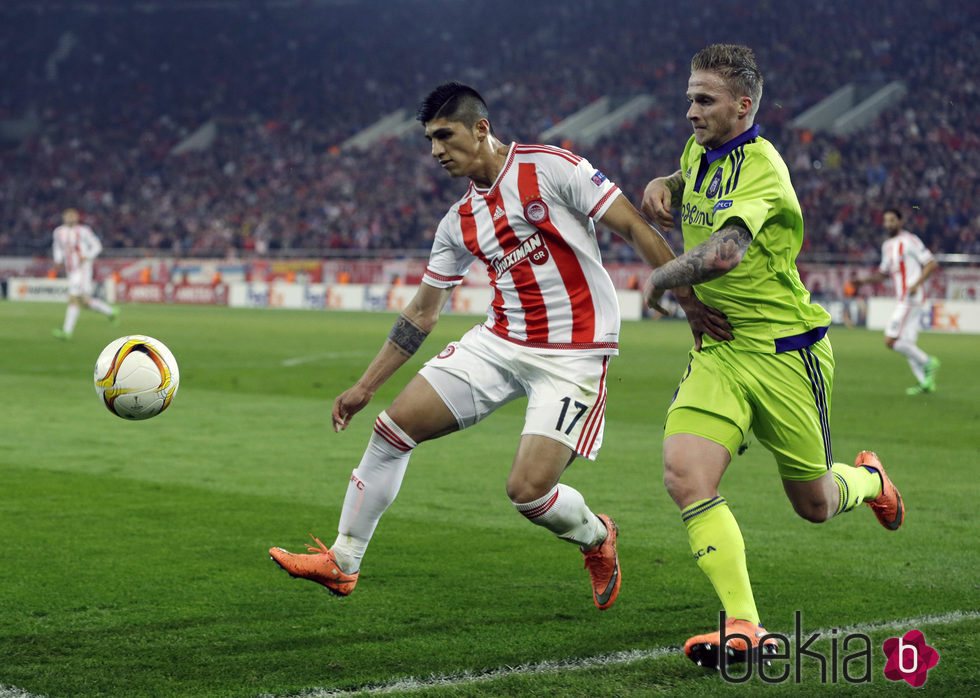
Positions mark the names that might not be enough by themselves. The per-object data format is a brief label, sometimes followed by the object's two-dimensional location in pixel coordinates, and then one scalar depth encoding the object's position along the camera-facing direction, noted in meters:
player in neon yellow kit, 4.25
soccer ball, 5.91
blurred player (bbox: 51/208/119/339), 23.33
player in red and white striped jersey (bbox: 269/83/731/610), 5.02
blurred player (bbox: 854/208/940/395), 14.70
